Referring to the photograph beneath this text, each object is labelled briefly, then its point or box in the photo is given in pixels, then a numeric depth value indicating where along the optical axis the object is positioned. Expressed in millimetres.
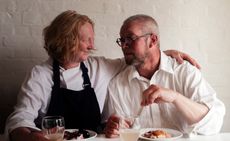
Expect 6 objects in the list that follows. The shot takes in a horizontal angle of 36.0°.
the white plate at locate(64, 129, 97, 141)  1423
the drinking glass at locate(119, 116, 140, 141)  1287
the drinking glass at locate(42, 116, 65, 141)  1270
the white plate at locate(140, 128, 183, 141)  1373
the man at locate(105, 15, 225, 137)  1604
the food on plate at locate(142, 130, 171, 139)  1382
